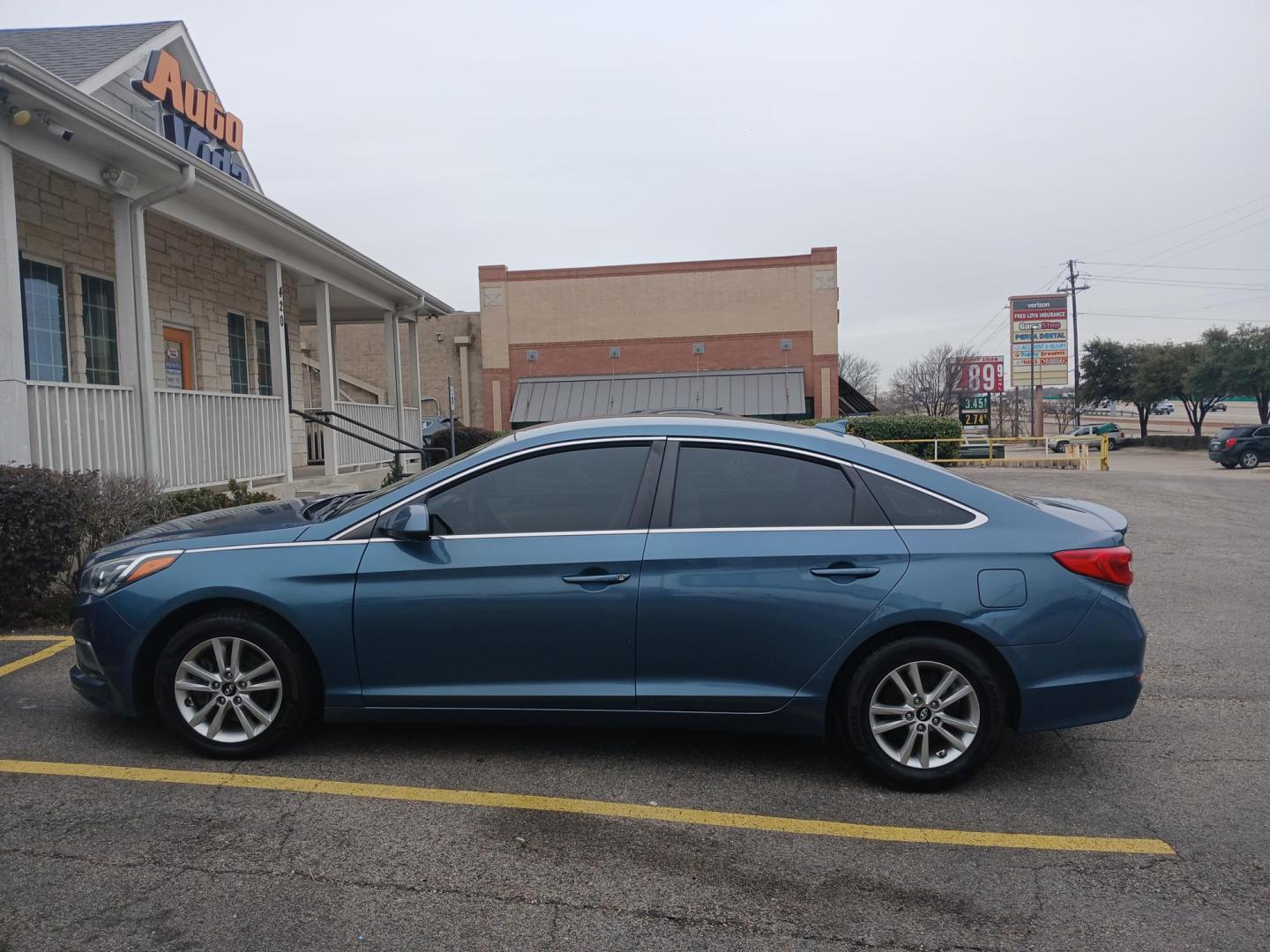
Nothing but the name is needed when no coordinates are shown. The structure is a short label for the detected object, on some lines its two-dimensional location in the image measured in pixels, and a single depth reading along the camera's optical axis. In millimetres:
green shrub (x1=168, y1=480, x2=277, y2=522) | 8148
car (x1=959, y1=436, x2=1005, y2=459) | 30016
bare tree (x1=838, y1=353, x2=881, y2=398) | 70688
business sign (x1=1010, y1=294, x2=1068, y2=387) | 50062
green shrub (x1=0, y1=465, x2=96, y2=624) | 6203
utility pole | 55500
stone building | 7621
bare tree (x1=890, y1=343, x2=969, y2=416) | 60969
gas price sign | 57781
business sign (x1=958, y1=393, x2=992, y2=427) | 35875
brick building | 32719
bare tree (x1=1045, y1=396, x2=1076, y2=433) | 68562
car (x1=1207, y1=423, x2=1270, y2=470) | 32188
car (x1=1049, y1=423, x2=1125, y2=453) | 43031
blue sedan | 3838
